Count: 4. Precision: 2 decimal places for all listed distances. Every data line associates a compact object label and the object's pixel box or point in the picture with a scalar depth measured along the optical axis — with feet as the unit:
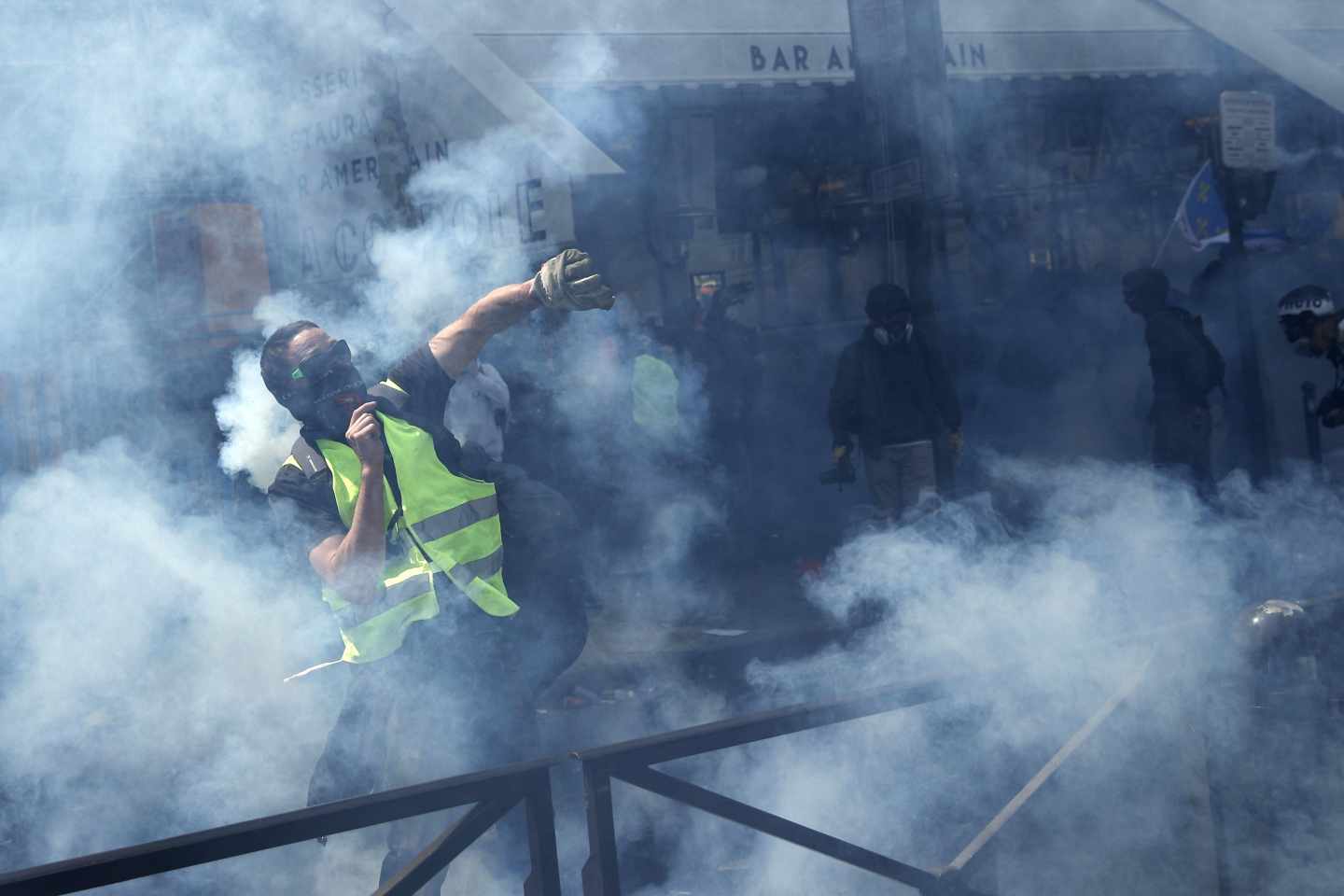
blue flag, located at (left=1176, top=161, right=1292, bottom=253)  25.66
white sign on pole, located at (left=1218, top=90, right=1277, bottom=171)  22.97
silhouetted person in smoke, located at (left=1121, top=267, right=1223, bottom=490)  21.09
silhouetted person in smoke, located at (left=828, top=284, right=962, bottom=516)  20.03
